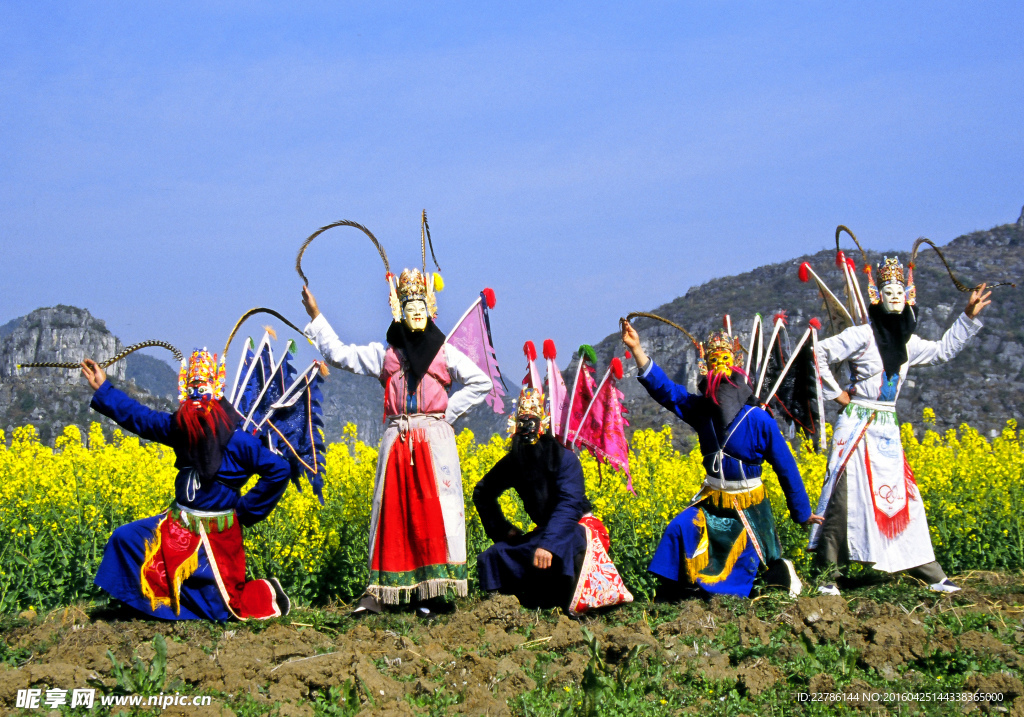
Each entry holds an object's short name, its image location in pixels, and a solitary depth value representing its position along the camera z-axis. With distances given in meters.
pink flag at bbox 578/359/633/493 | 7.07
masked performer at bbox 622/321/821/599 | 6.51
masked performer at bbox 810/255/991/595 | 6.76
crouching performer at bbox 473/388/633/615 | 6.41
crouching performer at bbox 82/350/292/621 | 6.16
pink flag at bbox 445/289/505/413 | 7.21
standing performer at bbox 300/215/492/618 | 6.45
